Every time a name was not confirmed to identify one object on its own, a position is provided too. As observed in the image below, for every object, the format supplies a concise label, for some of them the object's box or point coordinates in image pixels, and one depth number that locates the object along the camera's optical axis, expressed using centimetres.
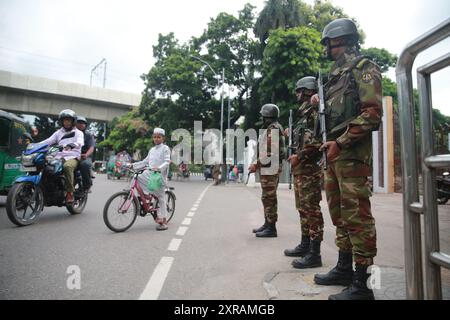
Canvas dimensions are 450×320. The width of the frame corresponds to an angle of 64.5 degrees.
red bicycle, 545
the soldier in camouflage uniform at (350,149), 276
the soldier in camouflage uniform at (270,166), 544
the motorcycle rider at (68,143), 634
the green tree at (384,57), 3111
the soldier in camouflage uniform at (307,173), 398
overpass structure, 2655
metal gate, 158
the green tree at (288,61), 2077
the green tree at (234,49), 2995
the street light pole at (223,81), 2685
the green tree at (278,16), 2612
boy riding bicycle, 590
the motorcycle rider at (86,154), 712
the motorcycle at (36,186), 552
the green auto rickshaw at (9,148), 760
